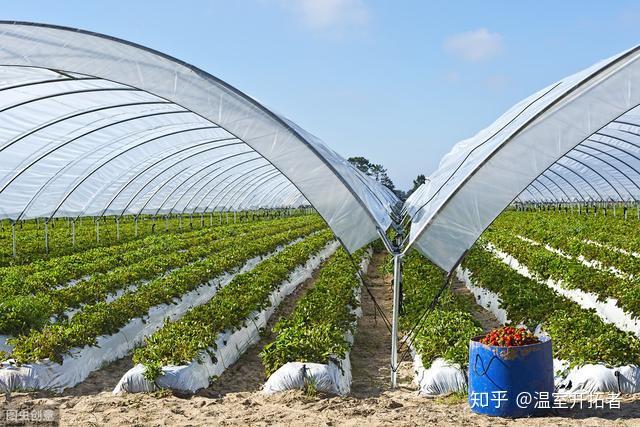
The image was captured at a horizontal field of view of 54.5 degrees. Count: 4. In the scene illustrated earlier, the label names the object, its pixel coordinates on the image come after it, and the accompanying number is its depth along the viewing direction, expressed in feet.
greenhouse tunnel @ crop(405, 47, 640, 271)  18.39
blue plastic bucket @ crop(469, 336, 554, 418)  17.83
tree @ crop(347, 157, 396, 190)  397.02
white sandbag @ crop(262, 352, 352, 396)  20.43
